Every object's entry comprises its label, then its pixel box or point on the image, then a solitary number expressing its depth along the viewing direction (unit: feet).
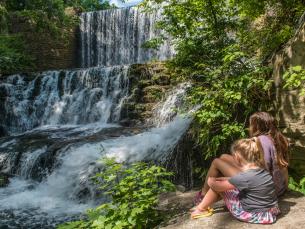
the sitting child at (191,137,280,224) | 11.21
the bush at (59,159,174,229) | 12.69
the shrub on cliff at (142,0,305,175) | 16.15
